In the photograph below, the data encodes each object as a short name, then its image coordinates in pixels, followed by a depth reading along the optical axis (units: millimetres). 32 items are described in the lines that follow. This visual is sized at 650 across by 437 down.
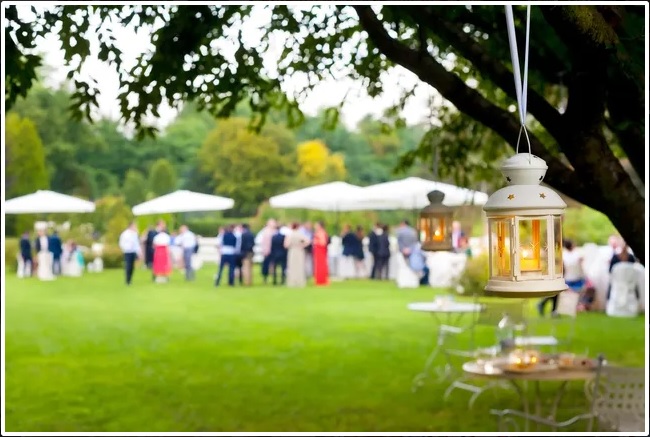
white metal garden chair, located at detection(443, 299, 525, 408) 9680
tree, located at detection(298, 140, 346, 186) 43250
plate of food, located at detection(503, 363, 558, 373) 8258
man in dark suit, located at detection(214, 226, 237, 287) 24391
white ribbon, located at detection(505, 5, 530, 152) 3271
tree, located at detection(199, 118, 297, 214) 43938
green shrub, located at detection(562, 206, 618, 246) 27938
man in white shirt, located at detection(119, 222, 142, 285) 24609
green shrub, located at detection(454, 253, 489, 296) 20288
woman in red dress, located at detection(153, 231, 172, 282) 26252
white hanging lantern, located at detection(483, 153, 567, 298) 3523
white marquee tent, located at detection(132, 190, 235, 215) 30795
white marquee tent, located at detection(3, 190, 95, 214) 32062
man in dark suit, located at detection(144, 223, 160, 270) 28109
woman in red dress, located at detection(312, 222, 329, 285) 25000
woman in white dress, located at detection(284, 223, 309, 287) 24312
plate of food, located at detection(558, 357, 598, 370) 8352
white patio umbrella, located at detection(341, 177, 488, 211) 24562
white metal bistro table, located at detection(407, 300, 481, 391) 11732
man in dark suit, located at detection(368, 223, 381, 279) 26094
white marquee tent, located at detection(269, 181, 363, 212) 27891
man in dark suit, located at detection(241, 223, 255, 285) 24344
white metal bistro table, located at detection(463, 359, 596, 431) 8117
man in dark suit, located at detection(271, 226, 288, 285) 24609
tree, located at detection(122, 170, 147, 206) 43344
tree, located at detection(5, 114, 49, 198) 38916
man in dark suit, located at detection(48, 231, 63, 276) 28562
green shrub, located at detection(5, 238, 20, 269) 32125
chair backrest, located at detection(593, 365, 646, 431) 7656
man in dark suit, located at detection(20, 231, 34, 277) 28812
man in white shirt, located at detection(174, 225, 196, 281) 26697
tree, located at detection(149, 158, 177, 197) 42688
